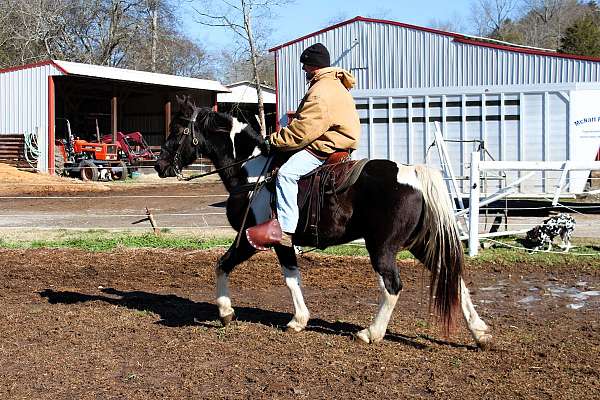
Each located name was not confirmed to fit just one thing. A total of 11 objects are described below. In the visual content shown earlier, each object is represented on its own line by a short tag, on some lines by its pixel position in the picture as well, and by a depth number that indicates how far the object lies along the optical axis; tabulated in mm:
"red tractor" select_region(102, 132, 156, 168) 31812
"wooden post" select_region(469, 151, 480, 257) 10273
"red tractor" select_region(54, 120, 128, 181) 28672
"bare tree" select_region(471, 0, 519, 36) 71150
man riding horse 5988
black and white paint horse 5680
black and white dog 10492
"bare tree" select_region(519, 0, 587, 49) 69062
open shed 29031
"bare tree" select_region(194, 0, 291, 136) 39312
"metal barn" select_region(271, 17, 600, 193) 16812
